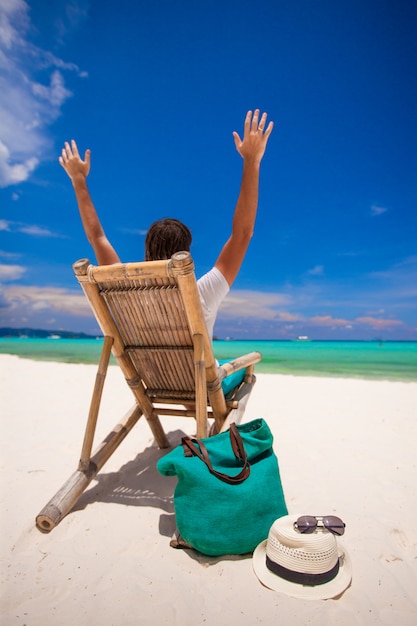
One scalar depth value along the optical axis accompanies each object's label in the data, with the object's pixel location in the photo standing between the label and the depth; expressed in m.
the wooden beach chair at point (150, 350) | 2.11
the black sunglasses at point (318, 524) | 1.59
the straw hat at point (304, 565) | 1.54
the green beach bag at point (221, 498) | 1.79
